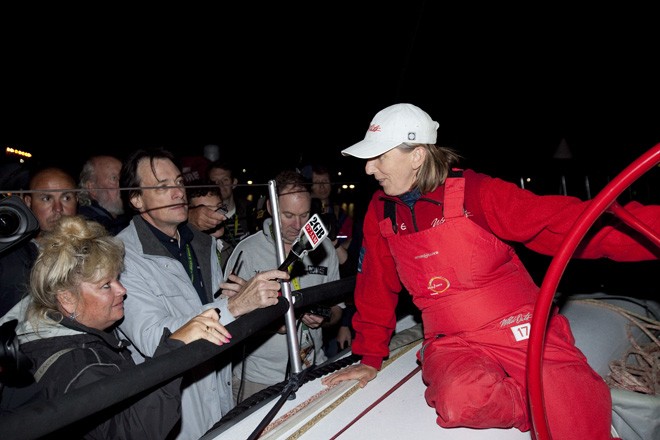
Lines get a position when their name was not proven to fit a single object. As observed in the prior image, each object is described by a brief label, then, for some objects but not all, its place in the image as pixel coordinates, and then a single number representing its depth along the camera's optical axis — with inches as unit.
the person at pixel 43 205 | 95.7
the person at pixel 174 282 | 84.3
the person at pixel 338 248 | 161.3
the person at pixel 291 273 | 122.6
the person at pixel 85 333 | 62.1
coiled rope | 90.2
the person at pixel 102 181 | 145.4
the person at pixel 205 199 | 138.4
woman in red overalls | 68.3
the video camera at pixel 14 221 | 76.7
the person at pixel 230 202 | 179.6
